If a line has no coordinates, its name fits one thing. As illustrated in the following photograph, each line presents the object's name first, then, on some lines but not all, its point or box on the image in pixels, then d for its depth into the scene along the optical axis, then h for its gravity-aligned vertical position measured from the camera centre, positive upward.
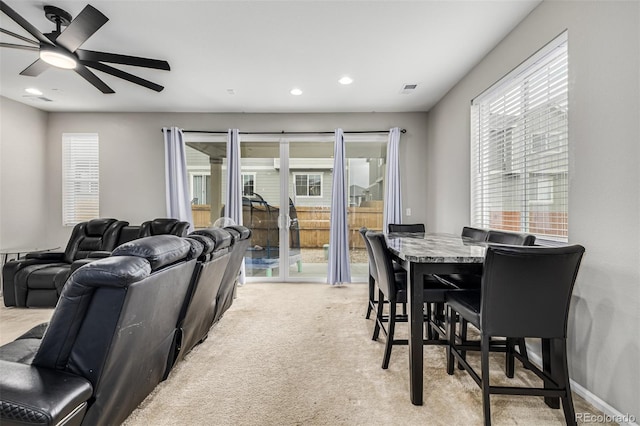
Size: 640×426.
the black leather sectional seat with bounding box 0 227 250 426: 0.94 -0.54
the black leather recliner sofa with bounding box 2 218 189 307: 3.36 -0.59
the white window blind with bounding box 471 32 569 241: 2.07 +0.53
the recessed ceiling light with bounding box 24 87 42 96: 3.77 +1.57
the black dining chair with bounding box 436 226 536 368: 1.94 -0.25
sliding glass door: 4.71 +0.31
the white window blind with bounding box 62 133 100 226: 4.70 +0.52
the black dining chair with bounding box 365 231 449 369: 1.95 -0.55
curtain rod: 4.59 +1.25
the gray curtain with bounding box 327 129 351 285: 4.48 -0.24
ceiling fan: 1.95 +1.25
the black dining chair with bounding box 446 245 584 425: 1.40 -0.44
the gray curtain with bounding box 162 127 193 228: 4.53 +0.64
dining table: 1.63 -0.37
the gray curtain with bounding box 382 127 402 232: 4.47 +0.40
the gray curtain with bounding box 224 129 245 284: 4.54 +0.47
